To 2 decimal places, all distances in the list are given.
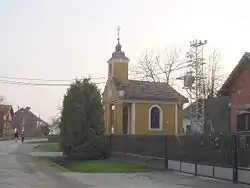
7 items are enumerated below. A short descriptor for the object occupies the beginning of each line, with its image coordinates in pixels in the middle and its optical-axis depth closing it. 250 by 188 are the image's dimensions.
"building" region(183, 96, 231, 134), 65.18
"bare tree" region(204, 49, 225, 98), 66.62
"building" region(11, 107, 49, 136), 135.75
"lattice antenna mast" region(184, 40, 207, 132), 51.91
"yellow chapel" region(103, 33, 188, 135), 51.09
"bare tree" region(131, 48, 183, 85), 76.34
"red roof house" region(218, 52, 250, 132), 32.88
